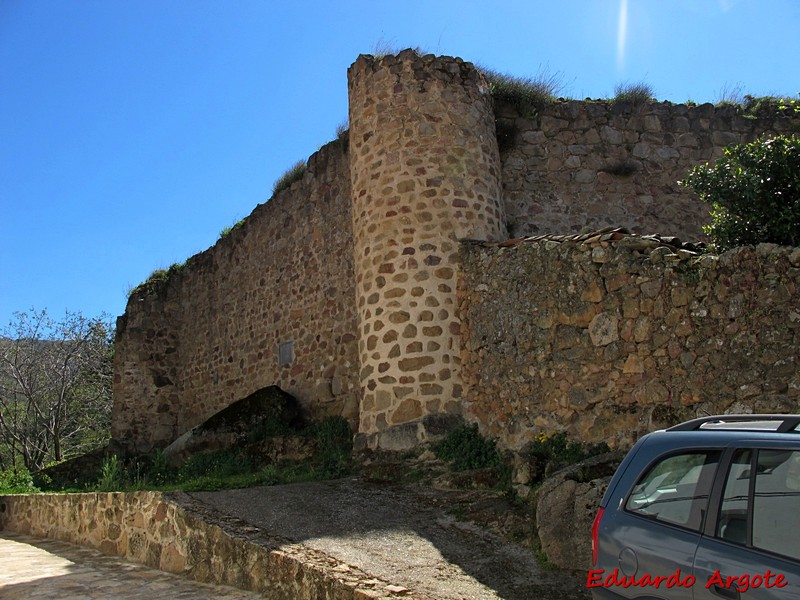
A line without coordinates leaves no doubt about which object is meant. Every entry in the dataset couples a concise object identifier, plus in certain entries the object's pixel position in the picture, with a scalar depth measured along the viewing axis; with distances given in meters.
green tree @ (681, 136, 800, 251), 7.38
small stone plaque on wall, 14.05
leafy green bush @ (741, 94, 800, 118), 12.42
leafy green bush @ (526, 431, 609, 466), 8.02
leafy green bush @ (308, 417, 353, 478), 10.10
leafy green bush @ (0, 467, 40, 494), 13.77
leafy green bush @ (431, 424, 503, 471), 9.00
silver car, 3.46
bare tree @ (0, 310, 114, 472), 23.00
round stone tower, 9.96
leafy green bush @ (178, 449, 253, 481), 11.57
